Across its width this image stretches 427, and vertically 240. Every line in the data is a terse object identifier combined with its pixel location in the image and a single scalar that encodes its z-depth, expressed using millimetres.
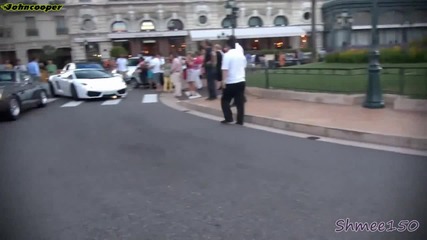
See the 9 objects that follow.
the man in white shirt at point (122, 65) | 17442
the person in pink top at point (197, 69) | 14023
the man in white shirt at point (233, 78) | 8125
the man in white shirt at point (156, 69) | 16080
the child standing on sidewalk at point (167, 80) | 15475
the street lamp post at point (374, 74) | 8246
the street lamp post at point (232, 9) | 13820
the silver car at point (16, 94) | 9766
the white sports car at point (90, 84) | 13938
